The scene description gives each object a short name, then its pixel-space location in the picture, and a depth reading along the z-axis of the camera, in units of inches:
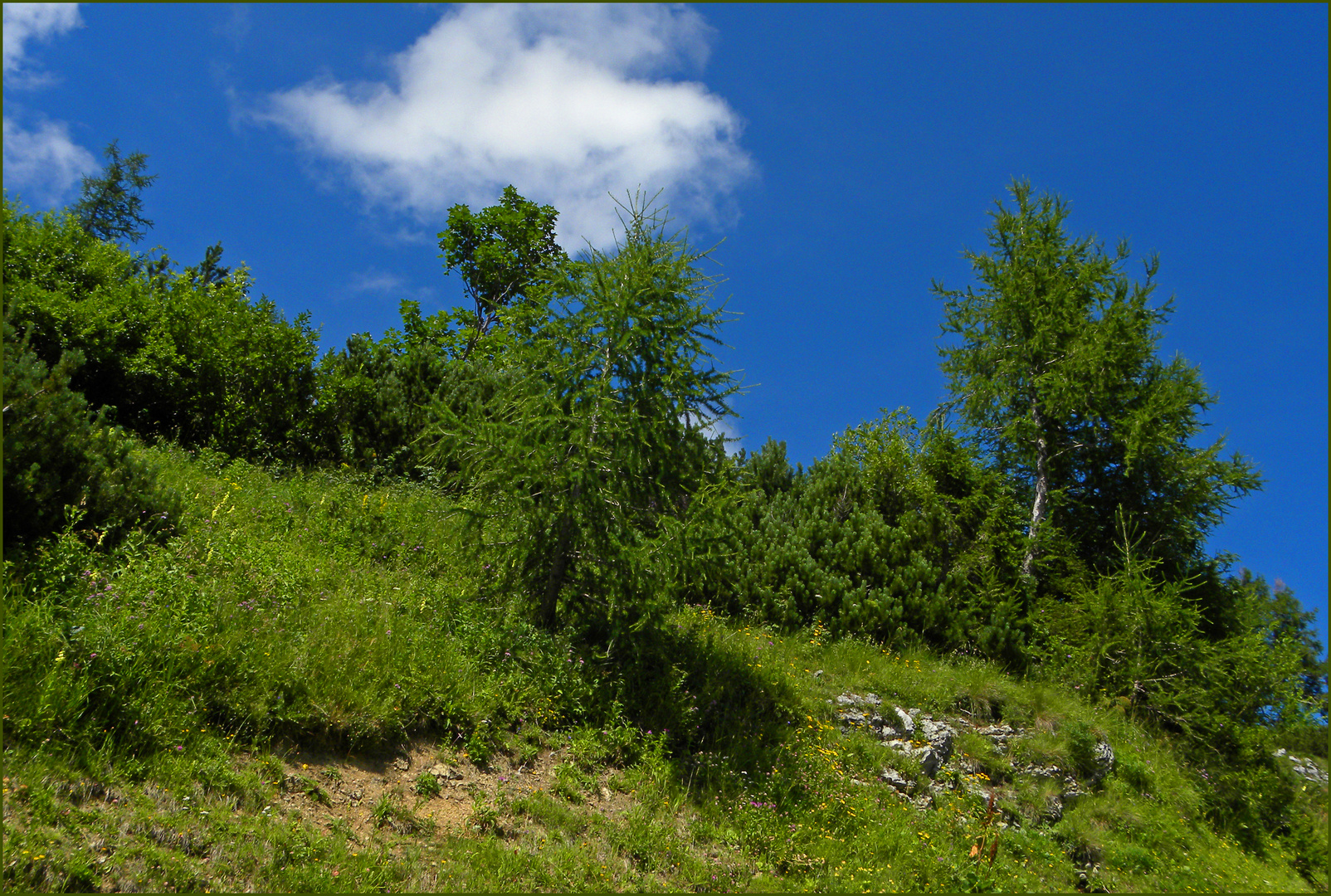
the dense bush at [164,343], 502.9
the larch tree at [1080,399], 608.1
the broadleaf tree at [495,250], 996.6
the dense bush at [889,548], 522.9
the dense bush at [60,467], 276.4
